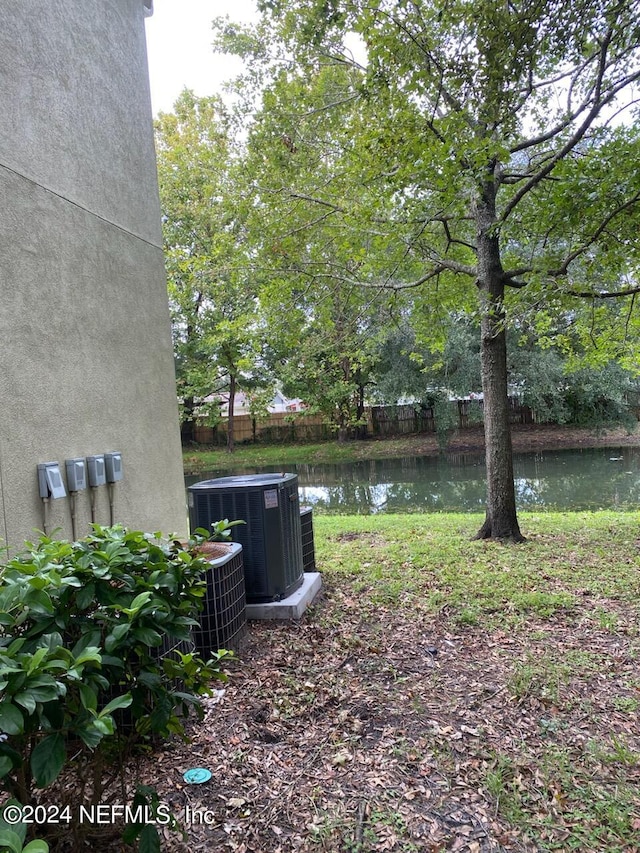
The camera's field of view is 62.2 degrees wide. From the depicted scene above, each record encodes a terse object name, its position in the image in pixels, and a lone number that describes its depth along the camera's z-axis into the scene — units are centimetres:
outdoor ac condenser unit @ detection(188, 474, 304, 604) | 360
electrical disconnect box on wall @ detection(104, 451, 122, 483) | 349
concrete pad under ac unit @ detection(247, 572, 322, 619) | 362
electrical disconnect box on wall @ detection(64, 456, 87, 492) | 311
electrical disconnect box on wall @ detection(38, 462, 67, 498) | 289
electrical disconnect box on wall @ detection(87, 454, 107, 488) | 330
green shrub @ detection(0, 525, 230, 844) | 116
